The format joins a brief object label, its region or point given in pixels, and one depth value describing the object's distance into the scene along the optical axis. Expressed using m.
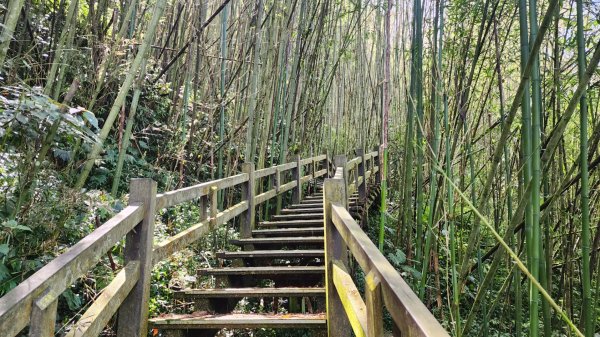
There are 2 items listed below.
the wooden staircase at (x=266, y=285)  2.39
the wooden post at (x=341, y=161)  3.72
